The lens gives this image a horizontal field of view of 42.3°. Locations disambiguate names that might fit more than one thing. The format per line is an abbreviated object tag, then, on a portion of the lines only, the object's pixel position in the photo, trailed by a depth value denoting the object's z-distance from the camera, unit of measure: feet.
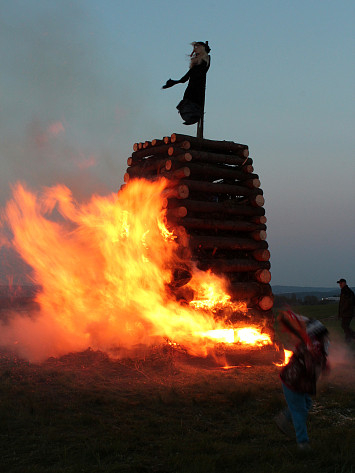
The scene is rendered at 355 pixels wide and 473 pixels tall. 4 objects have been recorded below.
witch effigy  49.49
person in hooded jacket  17.30
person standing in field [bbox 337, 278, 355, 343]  45.57
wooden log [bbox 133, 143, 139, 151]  49.68
